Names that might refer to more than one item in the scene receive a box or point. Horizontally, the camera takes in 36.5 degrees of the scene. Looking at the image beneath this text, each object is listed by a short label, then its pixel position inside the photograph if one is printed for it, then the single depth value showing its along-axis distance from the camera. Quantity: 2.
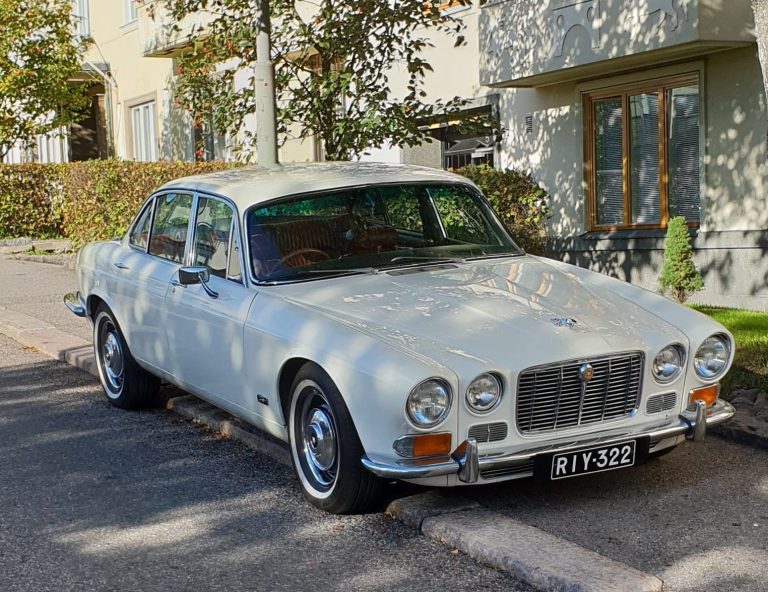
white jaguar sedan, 5.07
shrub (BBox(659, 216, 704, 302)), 13.21
